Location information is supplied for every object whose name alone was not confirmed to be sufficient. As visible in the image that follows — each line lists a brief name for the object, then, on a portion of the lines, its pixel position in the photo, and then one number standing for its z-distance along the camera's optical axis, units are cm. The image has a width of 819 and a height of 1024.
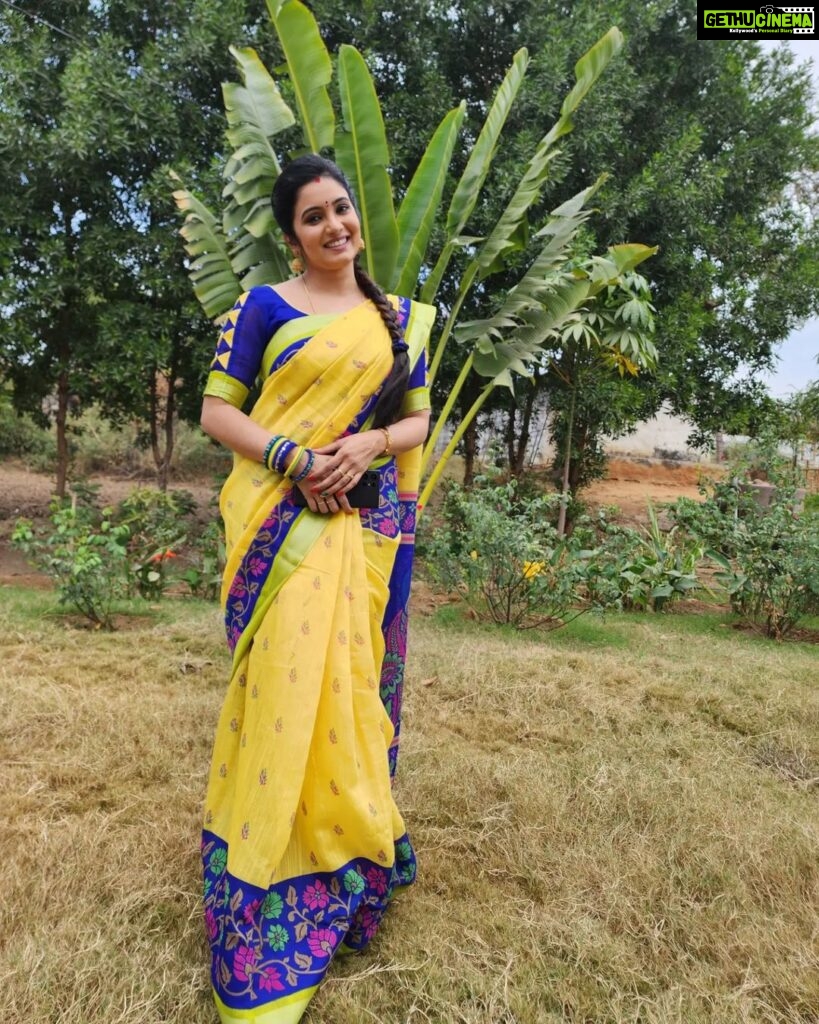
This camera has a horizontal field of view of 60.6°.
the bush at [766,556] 485
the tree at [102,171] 559
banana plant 384
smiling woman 147
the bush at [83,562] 439
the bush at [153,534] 528
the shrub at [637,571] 498
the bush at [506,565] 468
